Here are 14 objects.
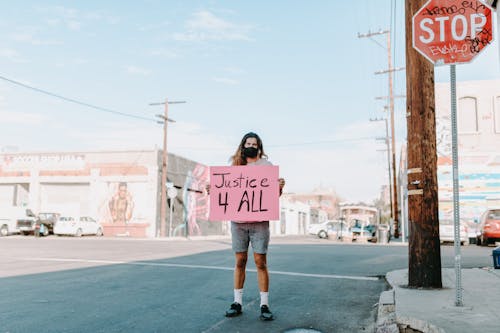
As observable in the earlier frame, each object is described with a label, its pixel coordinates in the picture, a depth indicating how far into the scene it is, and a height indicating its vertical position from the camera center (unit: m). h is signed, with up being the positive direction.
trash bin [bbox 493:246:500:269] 8.01 -0.71
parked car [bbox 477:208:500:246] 19.34 -0.45
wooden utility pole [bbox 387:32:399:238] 34.81 +6.23
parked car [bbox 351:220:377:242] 26.81 -0.88
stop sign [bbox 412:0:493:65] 4.72 +1.92
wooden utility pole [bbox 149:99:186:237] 31.88 +2.41
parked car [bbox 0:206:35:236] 30.39 -0.47
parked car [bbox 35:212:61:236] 29.47 -0.71
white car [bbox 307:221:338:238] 36.75 -1.17
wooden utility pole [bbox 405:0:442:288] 5.91 +0.56
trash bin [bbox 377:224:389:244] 24.01 -1.01
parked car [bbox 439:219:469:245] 21.05 -0.70
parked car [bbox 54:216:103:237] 29.78 -0.87
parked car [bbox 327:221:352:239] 27.56 -1.06
